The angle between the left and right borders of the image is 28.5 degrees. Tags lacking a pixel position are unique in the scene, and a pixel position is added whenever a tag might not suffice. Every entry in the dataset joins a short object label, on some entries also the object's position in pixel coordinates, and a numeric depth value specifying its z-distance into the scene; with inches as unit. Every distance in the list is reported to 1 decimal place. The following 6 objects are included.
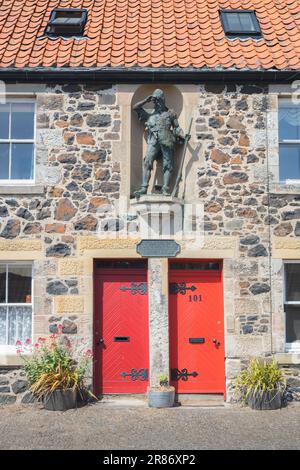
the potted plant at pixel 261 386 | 370.6
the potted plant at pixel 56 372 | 365.4
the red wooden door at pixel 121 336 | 402.6
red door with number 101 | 403.5
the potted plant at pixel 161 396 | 376.2
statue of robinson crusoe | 403.5
